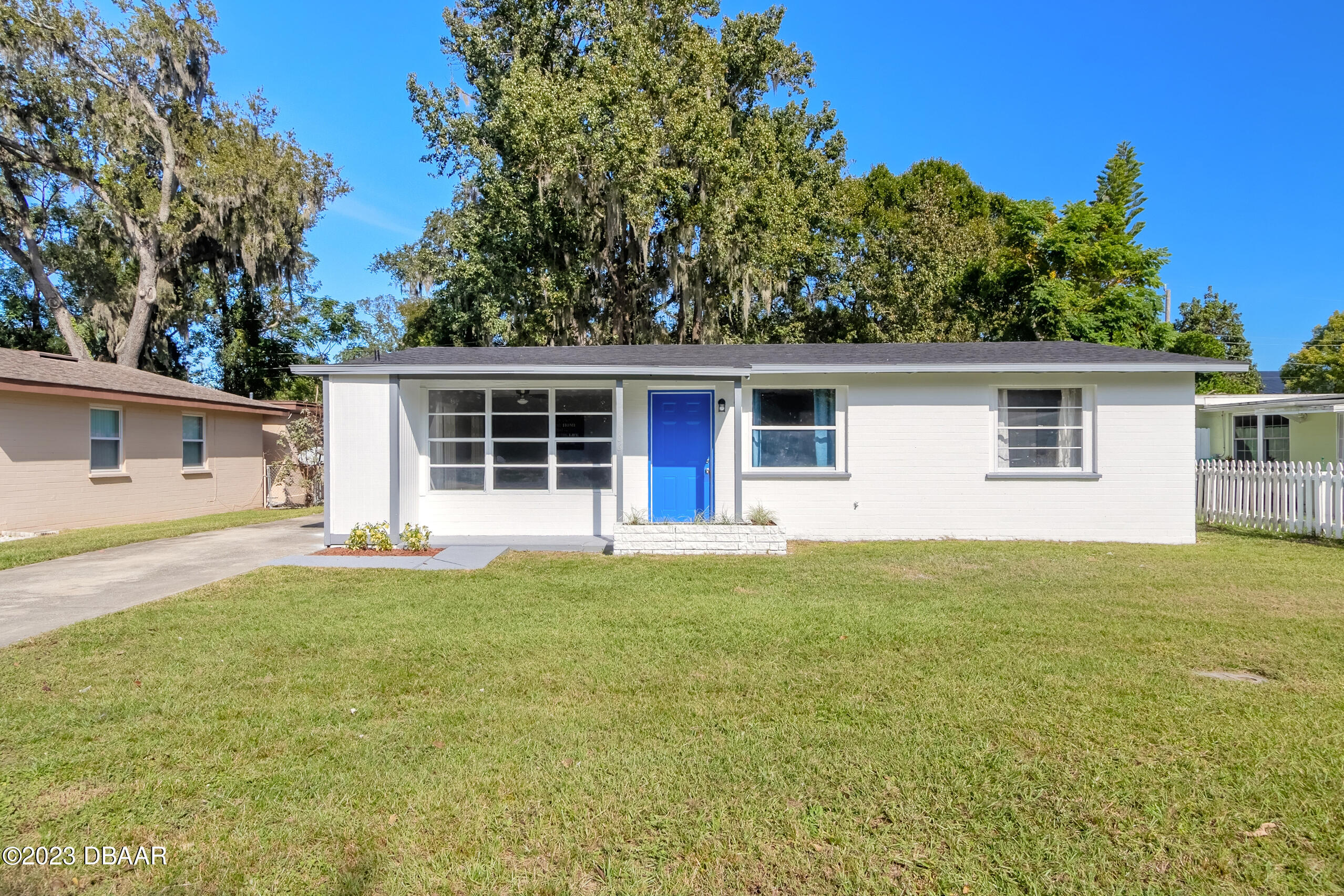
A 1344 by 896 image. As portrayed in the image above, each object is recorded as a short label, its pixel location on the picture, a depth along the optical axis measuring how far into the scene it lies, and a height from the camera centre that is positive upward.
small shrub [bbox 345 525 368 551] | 9.81 -1.09
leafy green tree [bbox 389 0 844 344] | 18.48 +7.38
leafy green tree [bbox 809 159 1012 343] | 24.02 +5.88
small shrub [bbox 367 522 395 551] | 9.82 -1.07
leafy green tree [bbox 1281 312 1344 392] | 30.98 +4.02
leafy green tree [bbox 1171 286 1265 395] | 38.06 +6.77
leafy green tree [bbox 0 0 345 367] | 20.34 +8.81
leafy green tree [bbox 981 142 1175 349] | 19.33 +4.99
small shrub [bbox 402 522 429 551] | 9.88 -1.09
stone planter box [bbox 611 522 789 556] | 9.77 -1.10
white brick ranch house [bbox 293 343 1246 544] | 10.99 +0.10
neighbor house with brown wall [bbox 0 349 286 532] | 12.70 +0.26
